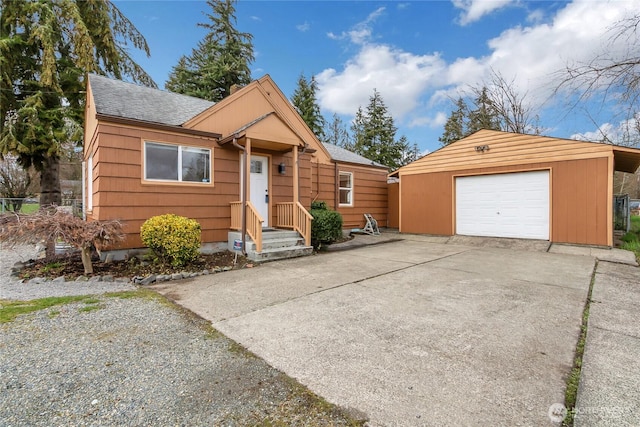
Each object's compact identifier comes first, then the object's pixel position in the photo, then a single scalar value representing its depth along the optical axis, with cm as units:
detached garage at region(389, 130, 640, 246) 790
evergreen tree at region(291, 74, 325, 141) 2512
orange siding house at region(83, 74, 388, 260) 639
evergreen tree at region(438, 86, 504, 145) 1791
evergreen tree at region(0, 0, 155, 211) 973
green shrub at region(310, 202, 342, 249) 823
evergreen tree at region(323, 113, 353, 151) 2952
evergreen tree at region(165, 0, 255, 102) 2088
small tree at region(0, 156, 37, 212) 2125
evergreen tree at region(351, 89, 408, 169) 2655
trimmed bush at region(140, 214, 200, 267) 582
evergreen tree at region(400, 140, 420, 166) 2792
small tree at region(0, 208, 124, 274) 488
